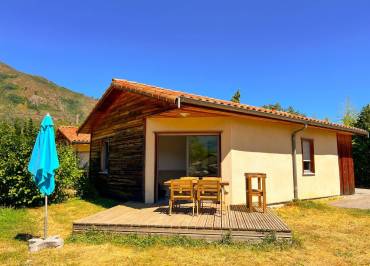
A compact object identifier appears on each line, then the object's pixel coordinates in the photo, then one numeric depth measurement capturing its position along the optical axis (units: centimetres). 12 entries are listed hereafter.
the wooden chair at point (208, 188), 655
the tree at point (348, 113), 3278
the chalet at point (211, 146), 830
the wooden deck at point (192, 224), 538
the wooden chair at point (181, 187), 672
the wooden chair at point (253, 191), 702
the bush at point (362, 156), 1619
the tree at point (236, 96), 2475
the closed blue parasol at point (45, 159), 530
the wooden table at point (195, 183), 677
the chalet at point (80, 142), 1881
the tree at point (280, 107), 3850
